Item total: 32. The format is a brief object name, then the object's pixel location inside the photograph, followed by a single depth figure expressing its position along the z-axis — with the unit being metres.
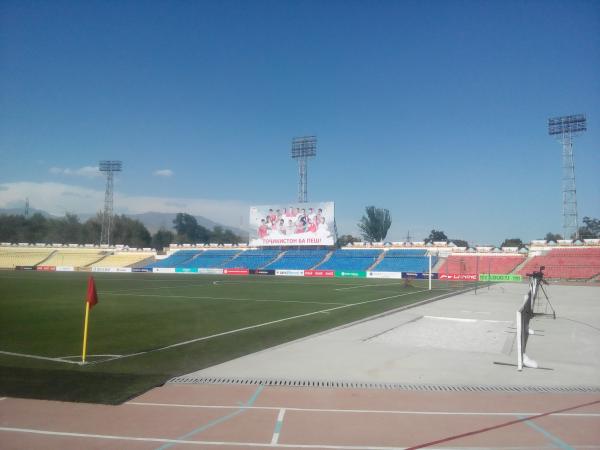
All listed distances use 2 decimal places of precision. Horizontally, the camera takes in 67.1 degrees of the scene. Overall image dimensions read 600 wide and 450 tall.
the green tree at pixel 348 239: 126.06
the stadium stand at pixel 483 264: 56.03
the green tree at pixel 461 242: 115.01
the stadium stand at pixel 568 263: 49.66
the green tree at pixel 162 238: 124.00
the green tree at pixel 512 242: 110.22
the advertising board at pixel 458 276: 50.79
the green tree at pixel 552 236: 110.43
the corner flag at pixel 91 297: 9.78
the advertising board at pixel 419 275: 53.02
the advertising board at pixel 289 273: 60.34
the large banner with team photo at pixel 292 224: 61.75
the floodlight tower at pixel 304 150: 66.56
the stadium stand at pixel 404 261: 57.66
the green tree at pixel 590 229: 97.44
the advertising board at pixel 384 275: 55.44
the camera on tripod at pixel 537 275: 16.80
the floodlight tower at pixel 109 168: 77.50
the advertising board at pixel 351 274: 56.44
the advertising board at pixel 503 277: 47.66
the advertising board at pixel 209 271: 64.00
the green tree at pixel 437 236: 124.25
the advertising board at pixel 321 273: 58.64
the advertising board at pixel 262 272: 61.86
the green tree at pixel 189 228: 145.00
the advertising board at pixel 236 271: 62.71
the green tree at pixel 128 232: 105.50
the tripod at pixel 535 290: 16.73
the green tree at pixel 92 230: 100.00
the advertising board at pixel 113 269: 68.12
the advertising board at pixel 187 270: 66.25
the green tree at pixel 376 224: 101.94
